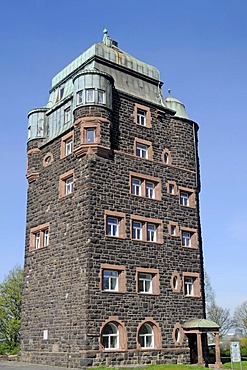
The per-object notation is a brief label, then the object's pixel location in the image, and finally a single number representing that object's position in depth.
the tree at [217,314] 66.25
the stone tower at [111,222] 29.39
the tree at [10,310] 55.75
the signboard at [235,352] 23.30
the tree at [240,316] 86.22
